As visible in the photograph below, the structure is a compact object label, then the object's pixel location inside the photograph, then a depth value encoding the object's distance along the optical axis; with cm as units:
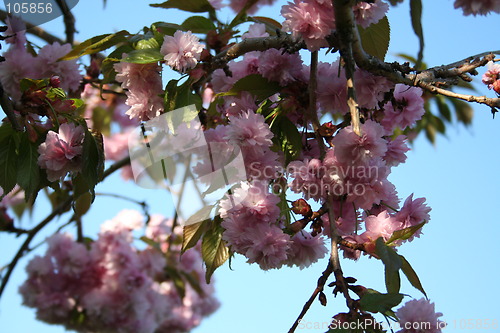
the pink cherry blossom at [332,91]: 110
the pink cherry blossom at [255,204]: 103
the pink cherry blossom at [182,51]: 115
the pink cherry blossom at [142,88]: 122
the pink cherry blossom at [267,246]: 100
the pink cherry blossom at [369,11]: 95
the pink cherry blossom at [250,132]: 107
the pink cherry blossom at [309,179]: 103
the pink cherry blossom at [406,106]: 119
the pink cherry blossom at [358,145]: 97
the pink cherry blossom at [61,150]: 115
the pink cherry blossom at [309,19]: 95
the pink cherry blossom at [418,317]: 92
